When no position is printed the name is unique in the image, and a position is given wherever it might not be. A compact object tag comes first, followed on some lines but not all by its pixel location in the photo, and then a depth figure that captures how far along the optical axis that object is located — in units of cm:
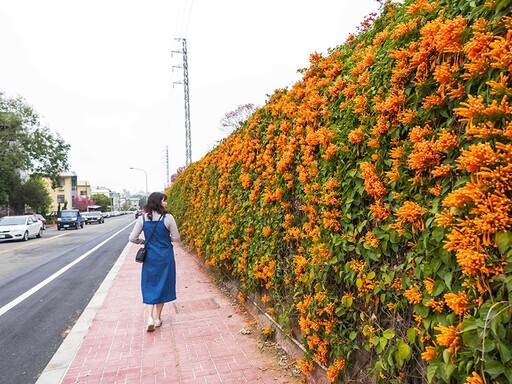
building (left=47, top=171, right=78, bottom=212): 8194
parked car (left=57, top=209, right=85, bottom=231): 3158
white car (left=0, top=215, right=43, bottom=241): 2022
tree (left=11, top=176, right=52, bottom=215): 3838
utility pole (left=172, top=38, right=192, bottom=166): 2336
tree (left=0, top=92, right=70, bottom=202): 2988
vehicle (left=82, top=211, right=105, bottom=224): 4463
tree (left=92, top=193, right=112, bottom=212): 10475
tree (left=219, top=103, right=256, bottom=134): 2570
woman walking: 500
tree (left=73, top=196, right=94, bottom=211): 8588
